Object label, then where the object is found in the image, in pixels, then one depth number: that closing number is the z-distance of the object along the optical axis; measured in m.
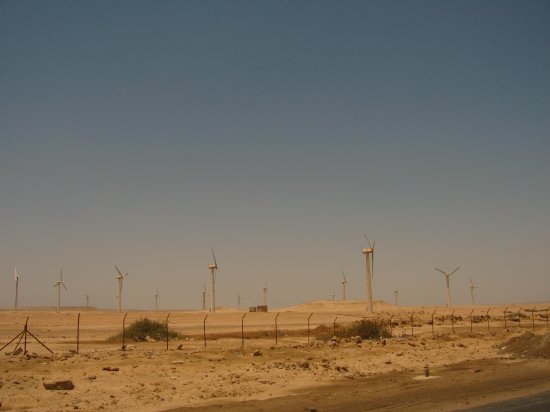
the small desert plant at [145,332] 45.78
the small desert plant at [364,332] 44.97
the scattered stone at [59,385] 22.50
